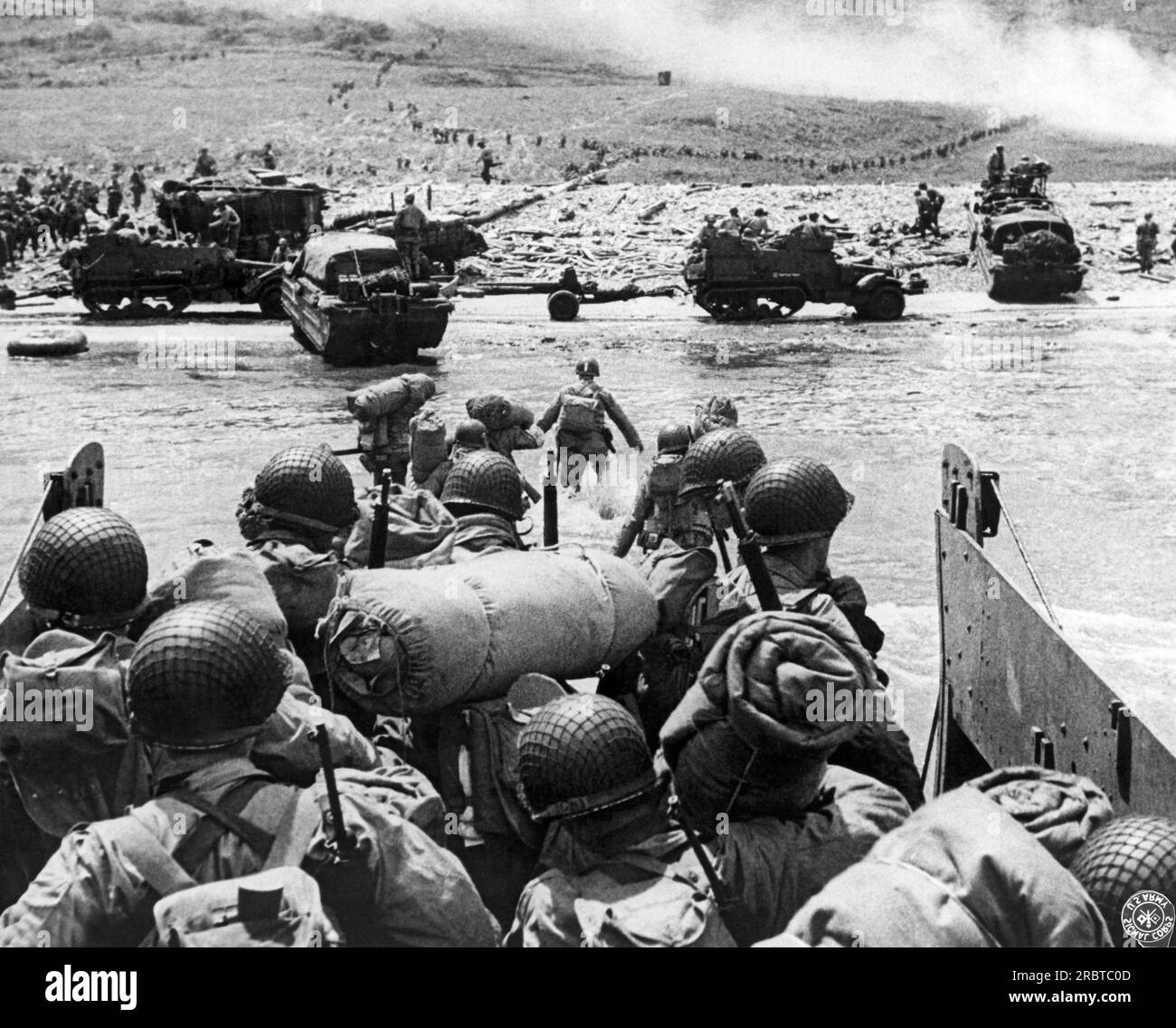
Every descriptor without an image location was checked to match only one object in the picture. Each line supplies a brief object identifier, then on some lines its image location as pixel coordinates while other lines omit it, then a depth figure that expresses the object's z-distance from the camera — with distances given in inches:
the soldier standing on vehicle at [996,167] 1266.4
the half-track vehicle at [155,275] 1013.8
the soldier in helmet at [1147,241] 1187.9
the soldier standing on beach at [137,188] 1589.6
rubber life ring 875.4
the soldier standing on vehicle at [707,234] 996.6
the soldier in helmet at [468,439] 313.0
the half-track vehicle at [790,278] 1002.7
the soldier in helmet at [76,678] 157.3
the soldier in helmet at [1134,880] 125.6
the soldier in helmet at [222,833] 129.5
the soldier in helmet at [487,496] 233.6
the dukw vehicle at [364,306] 824.9
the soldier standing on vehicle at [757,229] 1015.0
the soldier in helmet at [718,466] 244.7
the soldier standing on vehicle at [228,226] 1064.2
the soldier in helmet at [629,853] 133.5
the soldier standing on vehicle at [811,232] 1000.2
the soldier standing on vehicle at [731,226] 1005.8
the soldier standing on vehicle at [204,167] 1485.0
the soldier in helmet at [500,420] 359.6
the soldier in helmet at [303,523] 217.2
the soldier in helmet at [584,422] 439.8
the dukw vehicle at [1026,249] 1089.4
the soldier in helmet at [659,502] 285.1
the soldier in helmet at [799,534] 206.5
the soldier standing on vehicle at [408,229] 1044.5
